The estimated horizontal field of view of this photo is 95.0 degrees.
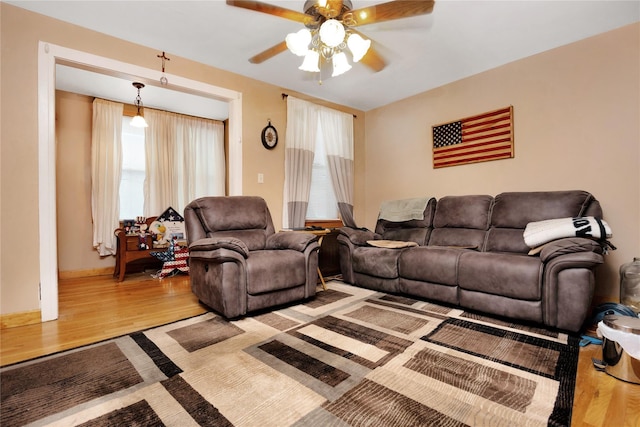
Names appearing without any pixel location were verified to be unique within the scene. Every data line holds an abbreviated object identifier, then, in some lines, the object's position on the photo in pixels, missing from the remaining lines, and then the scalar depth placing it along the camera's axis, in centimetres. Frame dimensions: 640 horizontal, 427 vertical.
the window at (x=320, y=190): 436
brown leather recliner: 226
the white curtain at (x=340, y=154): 439
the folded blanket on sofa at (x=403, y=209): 352
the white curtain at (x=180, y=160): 464
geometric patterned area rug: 121
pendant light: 363
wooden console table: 375
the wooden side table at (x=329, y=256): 393
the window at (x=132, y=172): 448
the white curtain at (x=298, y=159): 394
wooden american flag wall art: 334
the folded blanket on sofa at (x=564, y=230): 219
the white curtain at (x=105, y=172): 413
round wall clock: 372
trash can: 143
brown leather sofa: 201
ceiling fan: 185
